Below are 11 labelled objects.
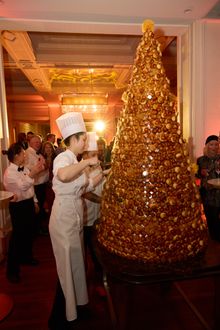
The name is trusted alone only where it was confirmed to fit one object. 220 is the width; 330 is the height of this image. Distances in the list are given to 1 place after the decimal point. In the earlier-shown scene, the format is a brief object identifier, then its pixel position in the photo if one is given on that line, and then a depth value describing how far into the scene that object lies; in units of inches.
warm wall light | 337.1
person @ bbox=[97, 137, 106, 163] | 134.9
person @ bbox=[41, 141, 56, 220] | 161.3
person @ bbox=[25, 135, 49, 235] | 142.9
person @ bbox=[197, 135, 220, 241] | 107.0
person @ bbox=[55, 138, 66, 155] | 182.9
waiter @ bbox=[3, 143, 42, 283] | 98.9
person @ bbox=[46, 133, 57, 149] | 212.3
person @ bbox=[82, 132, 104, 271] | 87.0
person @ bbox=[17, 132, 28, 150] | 173.6
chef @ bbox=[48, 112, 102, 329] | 64.7
